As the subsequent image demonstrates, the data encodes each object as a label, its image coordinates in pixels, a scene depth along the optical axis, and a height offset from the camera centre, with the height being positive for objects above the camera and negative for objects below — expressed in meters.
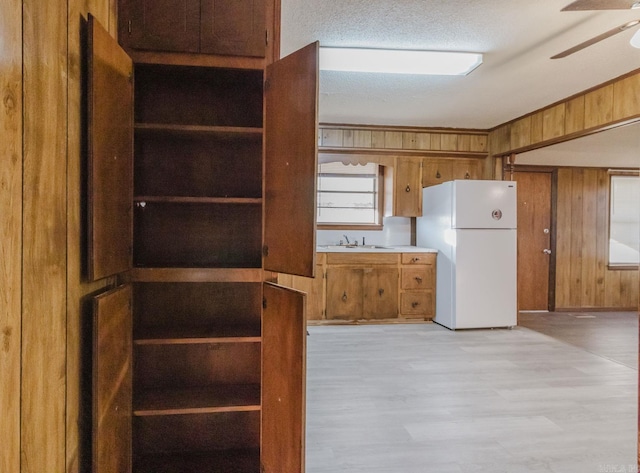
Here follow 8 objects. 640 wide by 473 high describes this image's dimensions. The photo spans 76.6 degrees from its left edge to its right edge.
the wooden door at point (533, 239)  6.16 -0.15
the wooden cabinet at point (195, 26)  1.65 +0.84
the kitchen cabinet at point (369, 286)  4.88 -0.71
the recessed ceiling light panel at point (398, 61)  2.99 +1.28
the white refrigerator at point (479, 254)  4.73 -0.30
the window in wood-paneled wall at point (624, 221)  6.38 +0.14
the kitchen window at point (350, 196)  5.41 +0.44
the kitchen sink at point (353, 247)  5.11 -0.25
